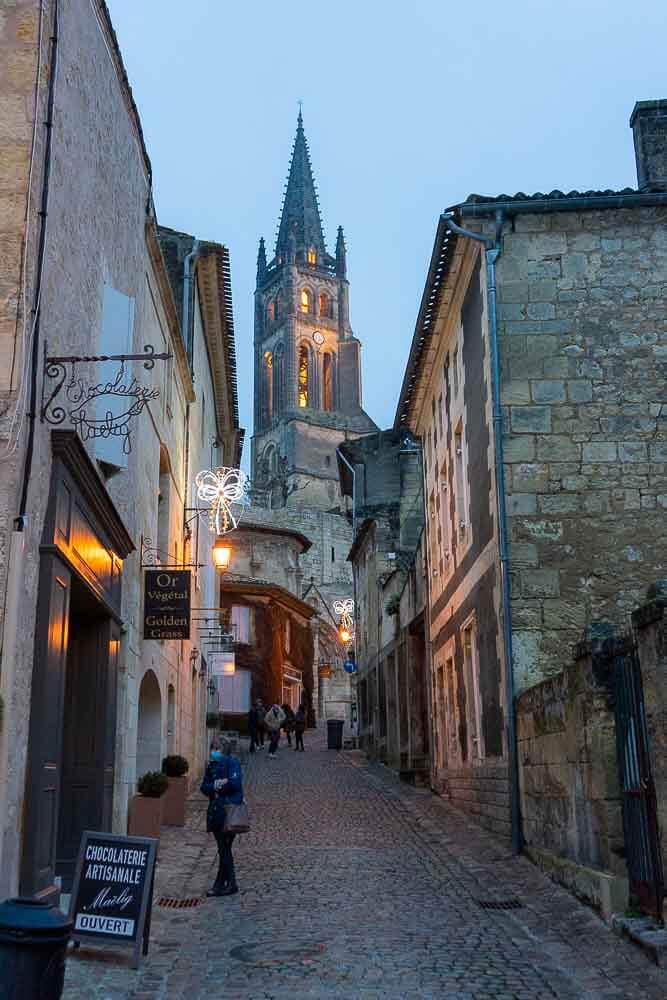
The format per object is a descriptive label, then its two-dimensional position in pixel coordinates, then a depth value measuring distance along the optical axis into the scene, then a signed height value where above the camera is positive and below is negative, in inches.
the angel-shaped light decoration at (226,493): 629.9 +162.4
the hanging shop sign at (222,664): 975.0 +97.5
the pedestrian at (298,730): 1187.3 +44.7
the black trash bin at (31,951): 172.1 -27.9
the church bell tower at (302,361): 3676.2 +1504.1
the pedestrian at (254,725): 1121.4 +48.7
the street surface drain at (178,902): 348.5 -41.4
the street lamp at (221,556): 701.3 +139.0
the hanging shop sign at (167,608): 500.7 +75.5
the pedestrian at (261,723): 1195.8 +53.0
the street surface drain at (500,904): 342.3 -42.1
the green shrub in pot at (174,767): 571.8 +3.1
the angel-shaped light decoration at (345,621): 1502.2 +240.9
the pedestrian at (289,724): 1247.1 +54.0
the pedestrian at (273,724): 1066.6 +46.2
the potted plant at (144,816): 460.8 -17.9
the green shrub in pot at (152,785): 477.1 -5.2
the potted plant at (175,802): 544.4 -14.4
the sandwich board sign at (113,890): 259.4 -27.6
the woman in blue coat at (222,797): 370.9 -8.6
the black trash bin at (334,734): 1247.5 +42.0
